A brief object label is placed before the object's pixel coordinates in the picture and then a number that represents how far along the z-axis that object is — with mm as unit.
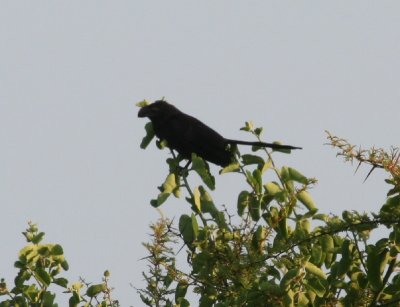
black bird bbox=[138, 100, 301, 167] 13805
